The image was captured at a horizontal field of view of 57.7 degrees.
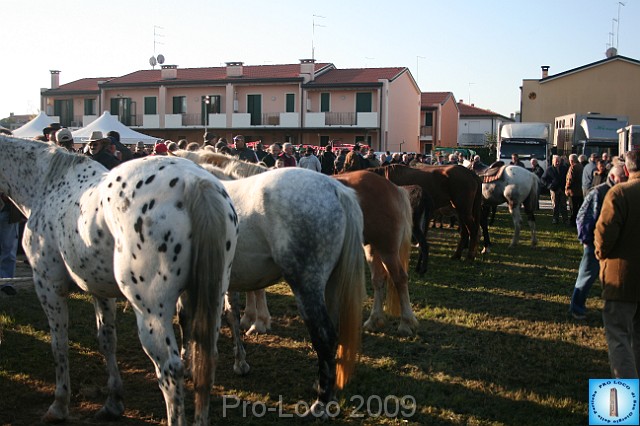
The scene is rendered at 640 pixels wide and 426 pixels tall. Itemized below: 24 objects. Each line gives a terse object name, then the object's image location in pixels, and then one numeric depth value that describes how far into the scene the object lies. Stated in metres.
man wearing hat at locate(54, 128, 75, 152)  7.33
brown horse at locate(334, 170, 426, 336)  6.99
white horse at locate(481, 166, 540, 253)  14.02
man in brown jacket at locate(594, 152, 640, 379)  4.62
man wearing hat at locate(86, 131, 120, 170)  7.48
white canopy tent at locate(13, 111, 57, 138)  19.86
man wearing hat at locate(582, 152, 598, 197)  16.11
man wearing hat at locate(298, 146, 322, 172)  14.24
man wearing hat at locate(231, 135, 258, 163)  10.69
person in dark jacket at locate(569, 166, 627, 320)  5.52
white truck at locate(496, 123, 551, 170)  24.77
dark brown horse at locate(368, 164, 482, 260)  11.64
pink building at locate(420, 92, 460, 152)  54.19
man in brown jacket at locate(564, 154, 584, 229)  16.98
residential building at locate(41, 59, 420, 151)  41.97
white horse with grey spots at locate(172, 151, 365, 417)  4.77
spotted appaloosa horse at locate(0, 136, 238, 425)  3.56
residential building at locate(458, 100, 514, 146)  66.75
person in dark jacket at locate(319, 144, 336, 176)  16.83
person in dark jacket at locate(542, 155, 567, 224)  17.94
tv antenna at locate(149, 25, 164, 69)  47.75
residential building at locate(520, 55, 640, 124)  38.66
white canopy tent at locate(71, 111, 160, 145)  20.72
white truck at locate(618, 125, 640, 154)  19.95
